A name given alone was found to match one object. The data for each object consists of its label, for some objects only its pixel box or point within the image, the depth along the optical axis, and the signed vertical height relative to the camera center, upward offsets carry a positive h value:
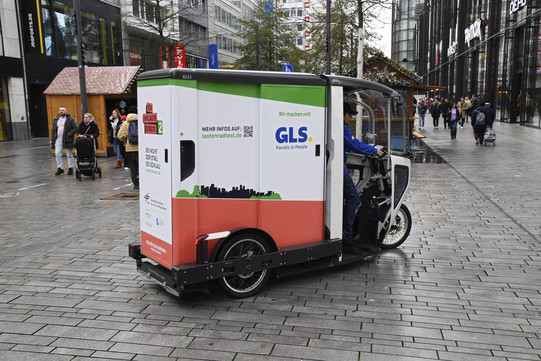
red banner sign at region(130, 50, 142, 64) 40.12 +3.94
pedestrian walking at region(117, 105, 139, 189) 10.84 -0.81
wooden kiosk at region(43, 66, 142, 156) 18.92 +0.60
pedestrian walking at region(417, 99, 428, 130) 31.87 -0.56
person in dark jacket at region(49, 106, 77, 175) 13.66 -0.68
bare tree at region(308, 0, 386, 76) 25.50 +3.97
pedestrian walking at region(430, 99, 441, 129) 33.66 -0.53
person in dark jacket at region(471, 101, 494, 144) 20.09 -0.78
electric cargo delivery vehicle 4.64 -0.67
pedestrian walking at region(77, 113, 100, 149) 13.62 -0.51
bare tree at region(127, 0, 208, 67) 25.36 +7.13
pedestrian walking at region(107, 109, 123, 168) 15.75 -0.71
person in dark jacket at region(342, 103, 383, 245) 5.82 -0.89
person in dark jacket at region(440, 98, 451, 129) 32.16 -0.41
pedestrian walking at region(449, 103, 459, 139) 23.70 -0.82
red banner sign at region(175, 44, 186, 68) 40.21 +3.60
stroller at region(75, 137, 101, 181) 12.97 -1.21
